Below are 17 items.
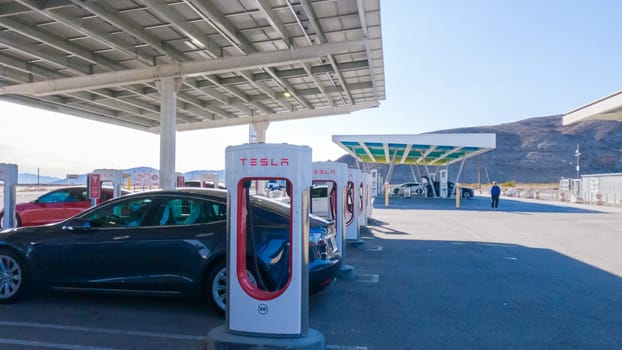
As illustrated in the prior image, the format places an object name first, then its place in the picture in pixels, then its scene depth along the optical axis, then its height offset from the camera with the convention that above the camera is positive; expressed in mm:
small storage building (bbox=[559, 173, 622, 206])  30067 -480
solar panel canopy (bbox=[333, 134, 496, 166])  28141 +2489
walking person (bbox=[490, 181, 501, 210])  24692 -692
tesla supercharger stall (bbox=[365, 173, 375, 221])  13328 -181
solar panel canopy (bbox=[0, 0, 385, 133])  11344 +4072
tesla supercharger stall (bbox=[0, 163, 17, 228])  8281 -182
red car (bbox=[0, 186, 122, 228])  12117 -747
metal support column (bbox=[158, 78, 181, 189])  15602 +1745
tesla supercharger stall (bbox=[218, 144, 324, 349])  3979 -664
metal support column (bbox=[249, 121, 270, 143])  26234 +2997
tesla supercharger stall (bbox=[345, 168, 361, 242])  10023 -699
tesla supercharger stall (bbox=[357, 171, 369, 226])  12531 -554
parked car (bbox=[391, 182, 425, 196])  36812 -522
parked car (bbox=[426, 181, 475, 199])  36750 -667
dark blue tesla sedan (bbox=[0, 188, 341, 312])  5156 -822
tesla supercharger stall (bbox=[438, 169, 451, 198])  31744 -385
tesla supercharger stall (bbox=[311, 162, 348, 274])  7527 +19
